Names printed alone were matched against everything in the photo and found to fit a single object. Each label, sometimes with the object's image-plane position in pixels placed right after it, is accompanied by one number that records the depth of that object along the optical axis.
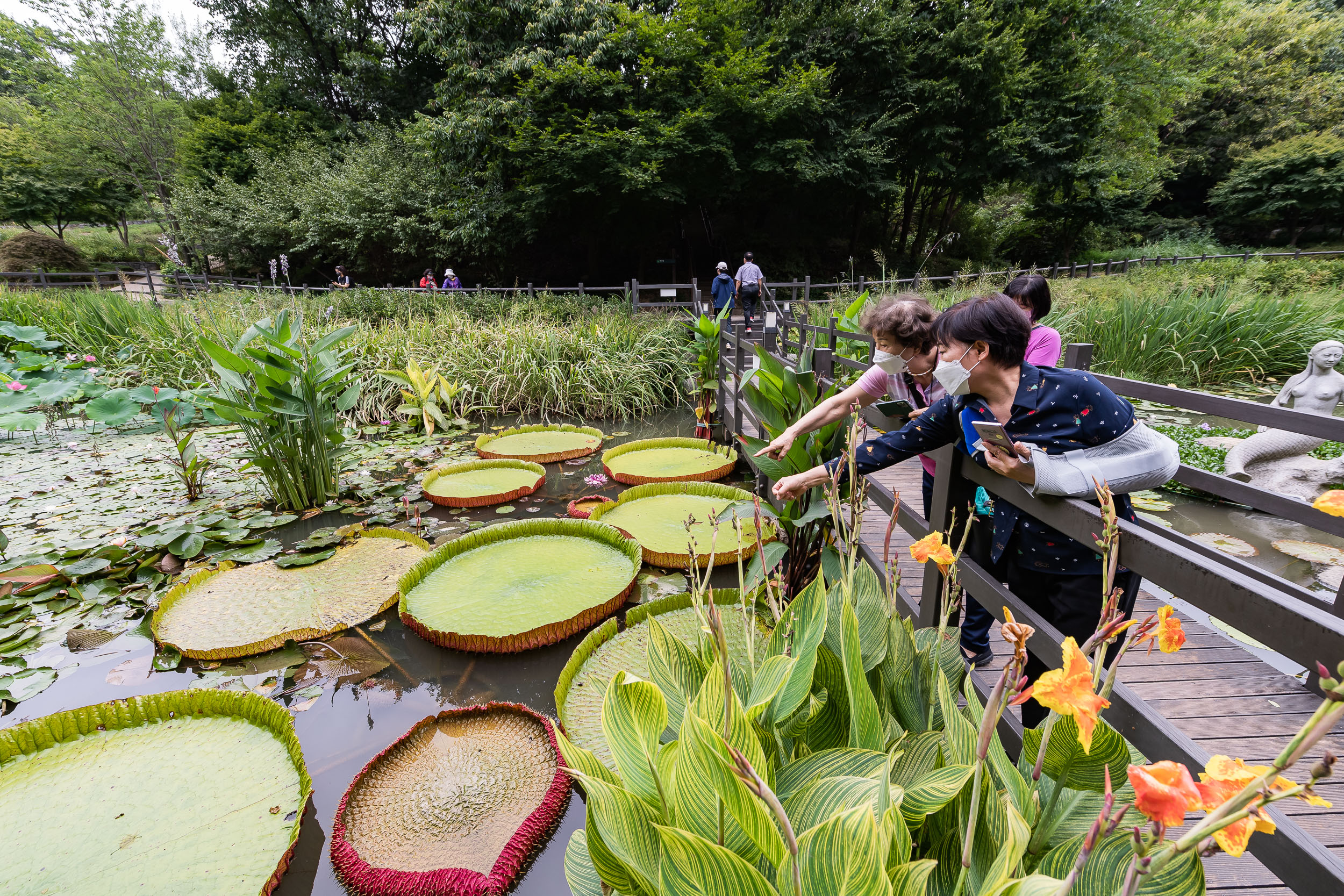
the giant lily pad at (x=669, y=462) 3.84
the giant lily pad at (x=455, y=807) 1.33
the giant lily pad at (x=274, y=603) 2.17
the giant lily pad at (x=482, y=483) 3.46
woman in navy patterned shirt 1.21
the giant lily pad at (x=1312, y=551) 2.83
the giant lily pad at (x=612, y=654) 1.76
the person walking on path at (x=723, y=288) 8.34
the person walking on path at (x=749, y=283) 8.73
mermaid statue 3.07
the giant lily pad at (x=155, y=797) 1.34
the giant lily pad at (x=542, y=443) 4.35
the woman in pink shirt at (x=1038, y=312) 2.08
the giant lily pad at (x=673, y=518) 2.70
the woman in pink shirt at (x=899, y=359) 1.82
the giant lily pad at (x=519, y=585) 2.18
